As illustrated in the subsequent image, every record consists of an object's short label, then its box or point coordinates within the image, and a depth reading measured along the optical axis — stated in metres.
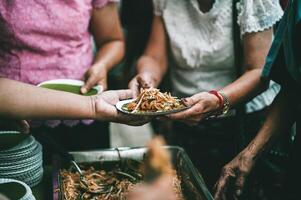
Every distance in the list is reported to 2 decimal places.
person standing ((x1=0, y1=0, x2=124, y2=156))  2.39
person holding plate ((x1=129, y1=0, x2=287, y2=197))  2.41
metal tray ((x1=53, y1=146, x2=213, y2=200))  1.86
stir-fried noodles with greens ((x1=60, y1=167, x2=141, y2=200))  1.97
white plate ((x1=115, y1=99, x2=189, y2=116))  2.03
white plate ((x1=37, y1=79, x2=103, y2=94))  2.35
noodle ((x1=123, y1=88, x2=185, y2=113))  2.17
